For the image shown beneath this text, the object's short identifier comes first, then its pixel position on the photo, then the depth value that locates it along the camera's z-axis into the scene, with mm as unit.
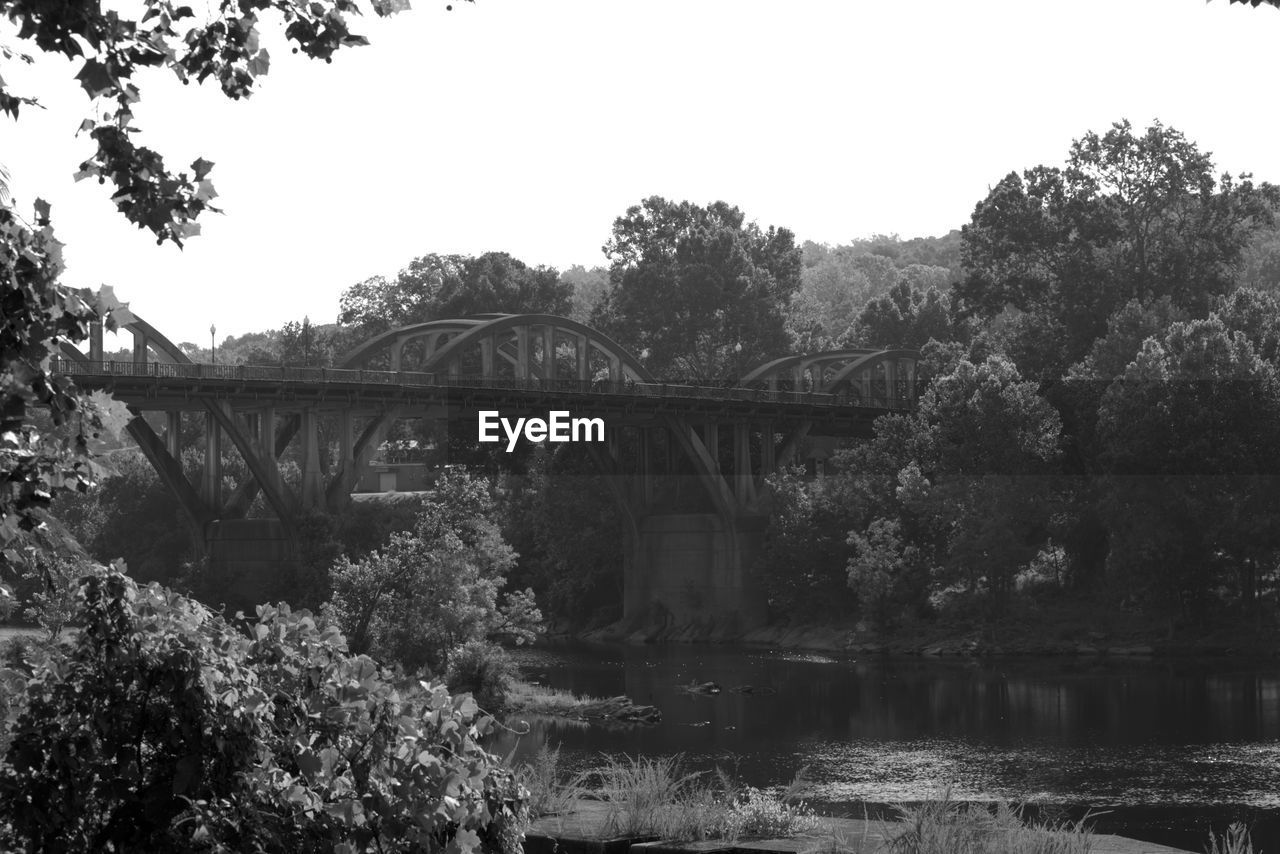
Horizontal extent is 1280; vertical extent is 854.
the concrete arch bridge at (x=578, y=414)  65562
